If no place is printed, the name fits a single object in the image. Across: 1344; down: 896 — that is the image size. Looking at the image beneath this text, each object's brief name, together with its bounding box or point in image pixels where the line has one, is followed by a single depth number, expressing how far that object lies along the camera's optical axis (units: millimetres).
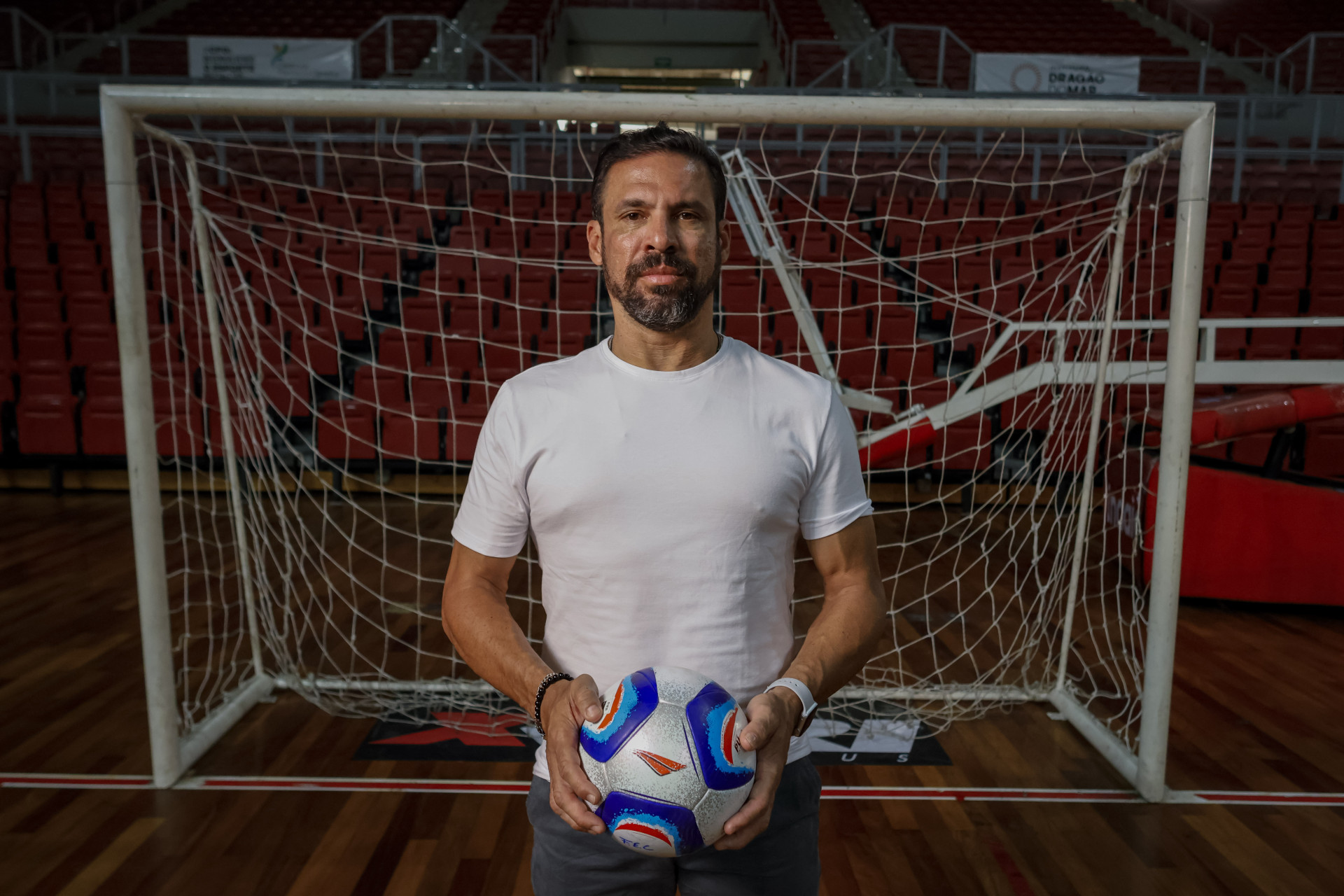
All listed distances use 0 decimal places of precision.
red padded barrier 3871
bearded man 1069
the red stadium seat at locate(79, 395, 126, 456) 5801
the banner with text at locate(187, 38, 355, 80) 9148
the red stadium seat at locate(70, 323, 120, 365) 6184
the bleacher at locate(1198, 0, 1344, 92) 10375
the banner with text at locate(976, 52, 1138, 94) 8781
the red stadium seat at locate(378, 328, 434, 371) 6047
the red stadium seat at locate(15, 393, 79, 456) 5801
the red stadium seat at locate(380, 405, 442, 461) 5789
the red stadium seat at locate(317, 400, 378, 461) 5754
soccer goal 2227
